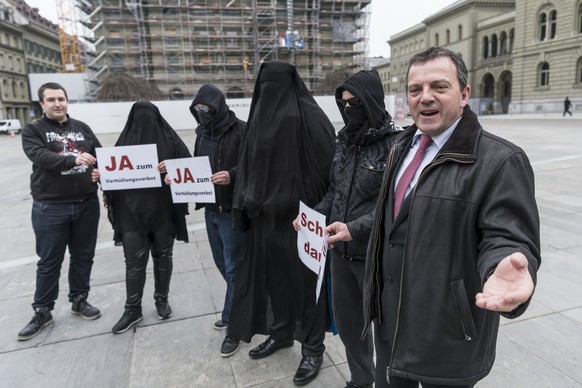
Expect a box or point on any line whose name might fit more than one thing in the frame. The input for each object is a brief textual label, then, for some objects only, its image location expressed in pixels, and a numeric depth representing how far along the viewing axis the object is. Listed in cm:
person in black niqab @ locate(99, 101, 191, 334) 344
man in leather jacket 136
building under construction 5009
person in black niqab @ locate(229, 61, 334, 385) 275
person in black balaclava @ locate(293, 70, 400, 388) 221
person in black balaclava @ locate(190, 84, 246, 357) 324
